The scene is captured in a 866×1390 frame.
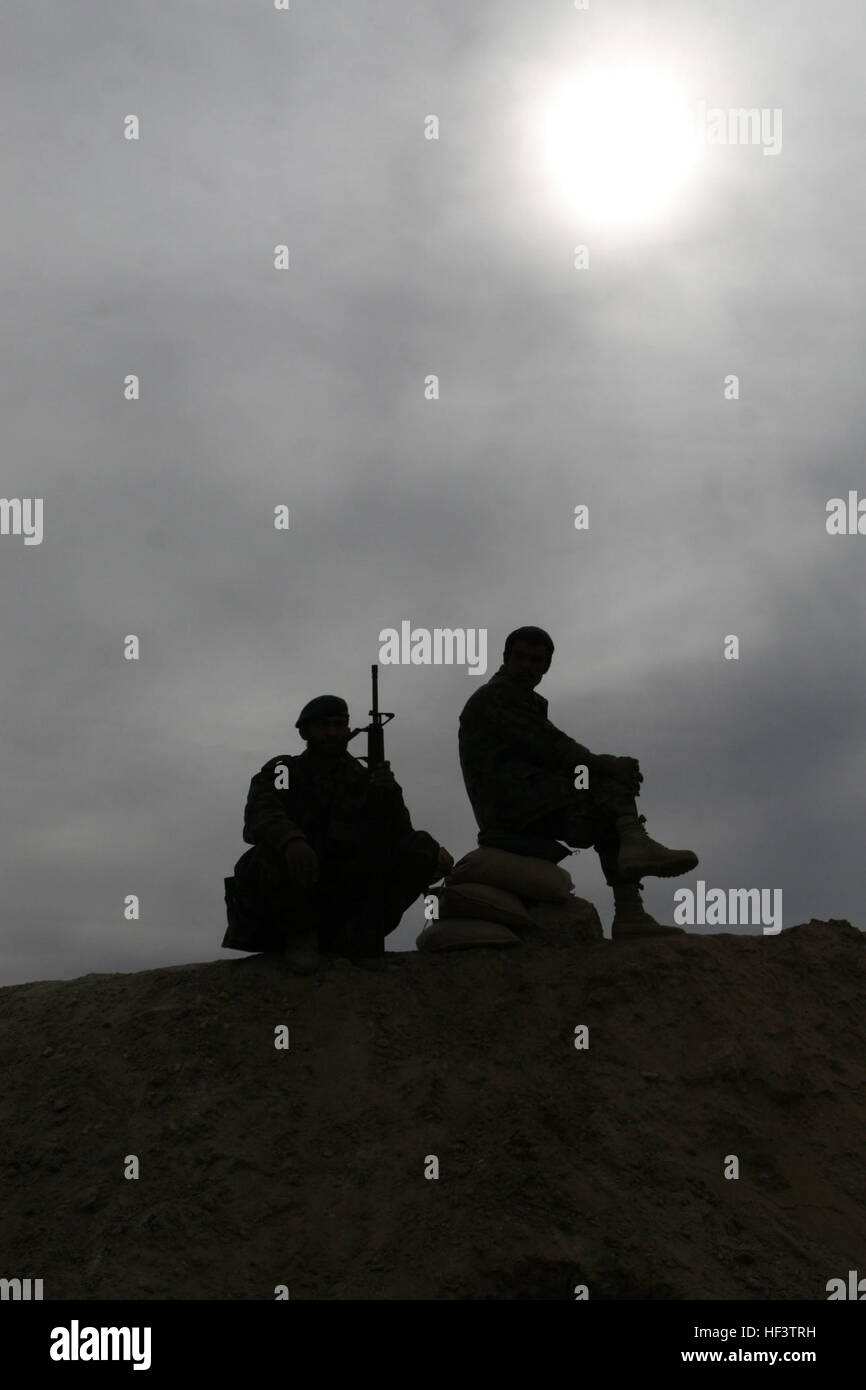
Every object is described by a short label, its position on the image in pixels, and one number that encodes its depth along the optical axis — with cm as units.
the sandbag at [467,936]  848
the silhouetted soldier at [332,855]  814
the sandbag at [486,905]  853
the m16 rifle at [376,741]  846
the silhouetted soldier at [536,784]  864
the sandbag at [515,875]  862
